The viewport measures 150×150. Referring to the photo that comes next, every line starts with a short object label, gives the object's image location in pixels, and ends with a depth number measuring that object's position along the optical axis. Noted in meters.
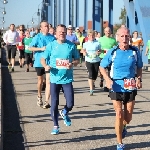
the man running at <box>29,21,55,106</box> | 10.95
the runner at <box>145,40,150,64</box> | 20.67
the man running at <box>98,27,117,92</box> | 14.20
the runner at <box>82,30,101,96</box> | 13.63
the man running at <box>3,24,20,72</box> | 20.16
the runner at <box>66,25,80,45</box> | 19.59
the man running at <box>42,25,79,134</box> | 8.55
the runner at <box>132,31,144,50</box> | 22.23
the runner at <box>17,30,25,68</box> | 22.10
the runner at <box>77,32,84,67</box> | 23.57
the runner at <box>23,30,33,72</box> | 21.45
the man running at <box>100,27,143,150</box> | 7.30
